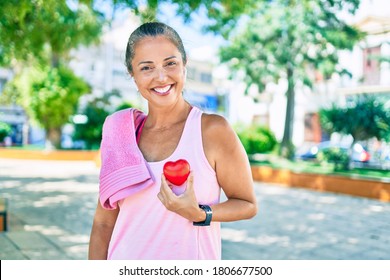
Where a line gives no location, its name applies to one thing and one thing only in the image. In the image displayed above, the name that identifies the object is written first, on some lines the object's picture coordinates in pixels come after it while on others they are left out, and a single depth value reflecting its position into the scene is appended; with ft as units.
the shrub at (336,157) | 45.75
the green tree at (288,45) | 52.47
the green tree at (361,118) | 41.39
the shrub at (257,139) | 60.42
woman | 4.89
